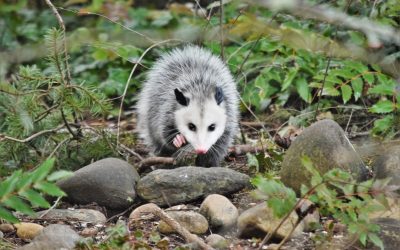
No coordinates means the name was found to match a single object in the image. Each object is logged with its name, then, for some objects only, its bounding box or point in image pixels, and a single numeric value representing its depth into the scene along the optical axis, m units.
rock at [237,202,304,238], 5.62
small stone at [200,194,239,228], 6.12
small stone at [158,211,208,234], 6.08
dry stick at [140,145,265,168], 8.22
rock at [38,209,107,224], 6.67
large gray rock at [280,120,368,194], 6.34
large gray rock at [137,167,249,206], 6.86
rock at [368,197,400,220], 5.60
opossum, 8.27
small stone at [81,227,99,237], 6.23
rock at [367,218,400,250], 5.23
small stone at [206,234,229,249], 5.50
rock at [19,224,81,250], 5.53
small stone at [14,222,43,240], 6.17
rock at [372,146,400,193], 6.08
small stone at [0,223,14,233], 6.30
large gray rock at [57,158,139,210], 7.07
